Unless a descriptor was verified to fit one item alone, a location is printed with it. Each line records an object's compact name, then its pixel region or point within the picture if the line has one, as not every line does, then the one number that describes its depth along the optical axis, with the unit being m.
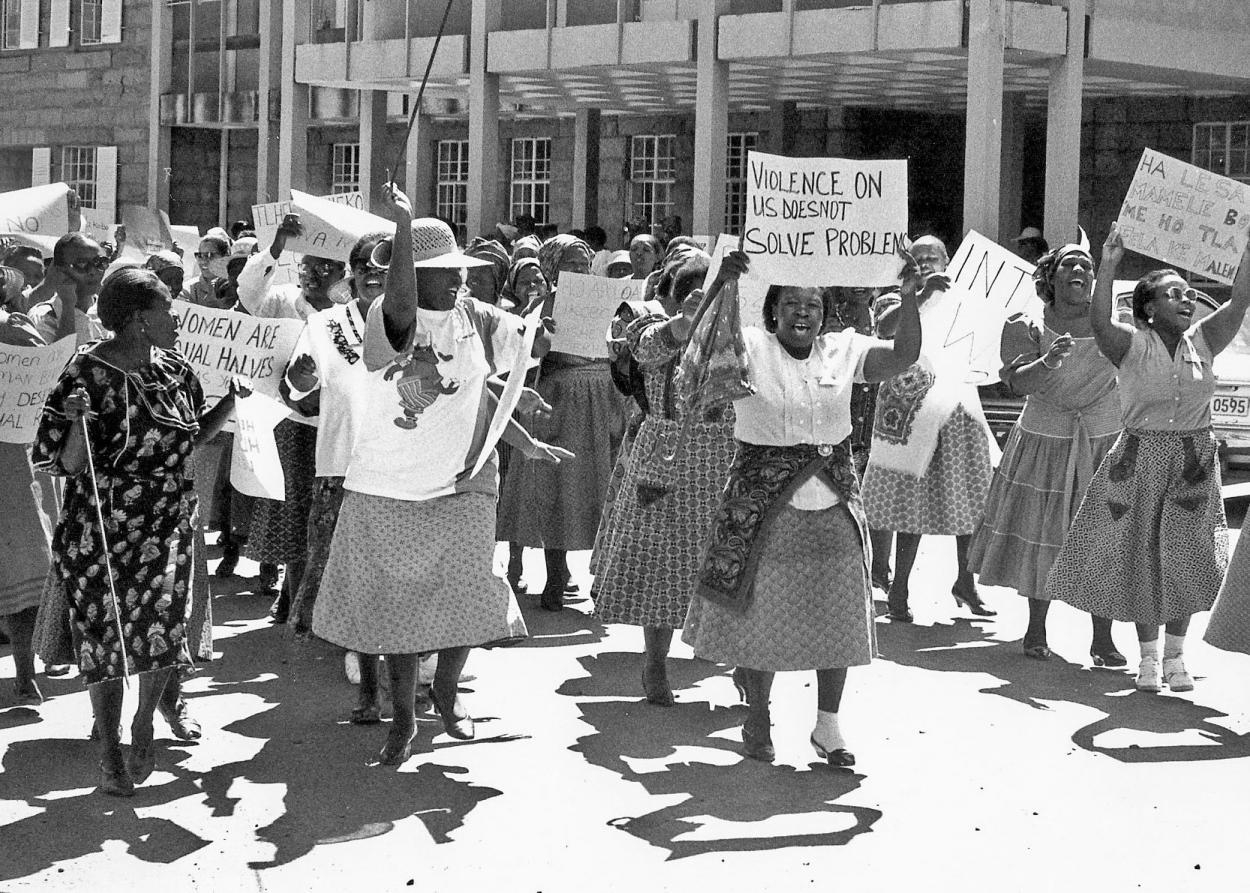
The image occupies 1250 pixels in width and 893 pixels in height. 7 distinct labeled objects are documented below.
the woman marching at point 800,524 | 6.62
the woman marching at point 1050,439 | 8.76
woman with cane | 6.20
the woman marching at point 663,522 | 7.74
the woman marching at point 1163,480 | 7.91
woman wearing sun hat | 6.57
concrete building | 19.83
